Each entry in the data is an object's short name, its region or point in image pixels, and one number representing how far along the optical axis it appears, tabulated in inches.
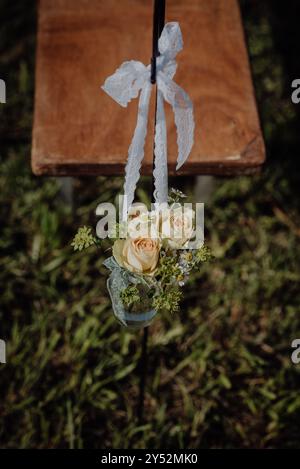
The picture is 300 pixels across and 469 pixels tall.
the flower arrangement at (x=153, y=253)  40.4
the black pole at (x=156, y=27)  39.9
